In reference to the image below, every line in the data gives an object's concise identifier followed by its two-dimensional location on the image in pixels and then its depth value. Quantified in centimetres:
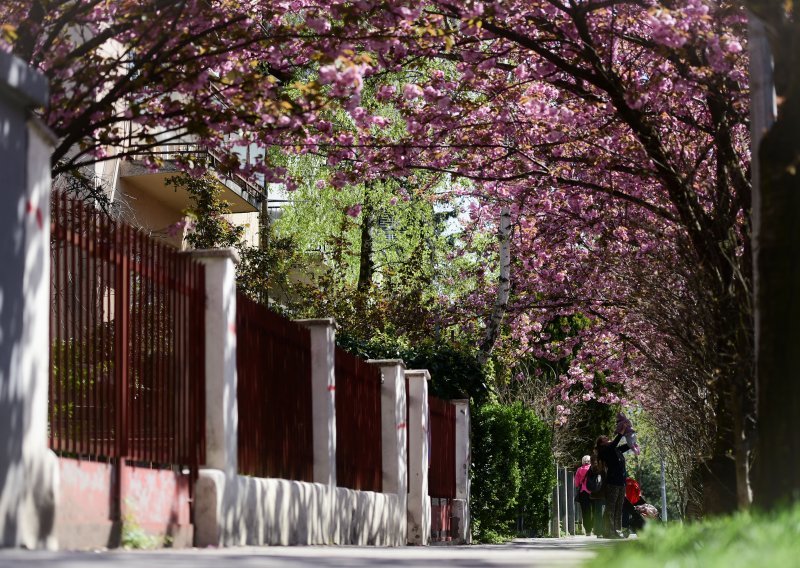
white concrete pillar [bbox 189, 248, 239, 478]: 1030
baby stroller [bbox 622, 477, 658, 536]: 2777
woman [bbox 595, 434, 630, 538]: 2314
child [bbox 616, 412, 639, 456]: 2238
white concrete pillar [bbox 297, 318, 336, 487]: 1368
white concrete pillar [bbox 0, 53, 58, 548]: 713
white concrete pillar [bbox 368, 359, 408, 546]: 1725
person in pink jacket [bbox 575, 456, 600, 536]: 2747
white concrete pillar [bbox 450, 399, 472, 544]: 2308
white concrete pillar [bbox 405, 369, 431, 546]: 1861
